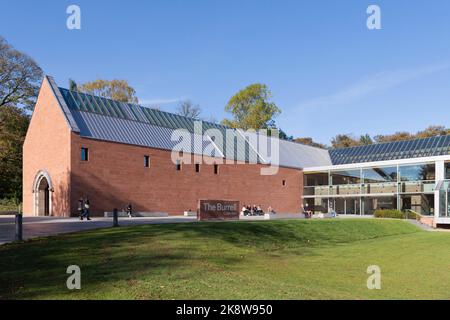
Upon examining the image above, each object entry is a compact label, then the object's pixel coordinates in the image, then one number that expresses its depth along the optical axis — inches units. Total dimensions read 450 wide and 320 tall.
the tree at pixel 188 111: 2623.0
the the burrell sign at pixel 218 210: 914.7
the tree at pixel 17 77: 1611.7
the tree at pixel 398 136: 2620.6
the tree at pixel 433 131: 2440.9
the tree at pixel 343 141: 2910.9
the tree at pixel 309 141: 3031.5
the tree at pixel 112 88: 2287.2
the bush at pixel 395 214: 1320.1
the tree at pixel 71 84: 1637.6
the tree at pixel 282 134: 2665.1
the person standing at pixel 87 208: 973.9
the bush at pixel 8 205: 1726.1
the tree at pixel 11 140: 1568.7
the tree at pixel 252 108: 2517.2
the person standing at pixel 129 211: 1170.0
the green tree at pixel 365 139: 2992.6
